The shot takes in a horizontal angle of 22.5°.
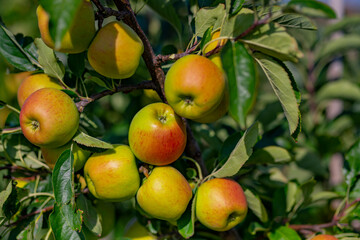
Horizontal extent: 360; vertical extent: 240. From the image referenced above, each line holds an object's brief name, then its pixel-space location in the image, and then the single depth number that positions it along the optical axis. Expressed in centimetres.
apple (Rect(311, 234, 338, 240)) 119
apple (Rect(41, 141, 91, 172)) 117
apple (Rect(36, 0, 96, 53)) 109
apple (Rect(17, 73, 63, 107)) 120
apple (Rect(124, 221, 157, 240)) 128
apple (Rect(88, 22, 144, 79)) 111
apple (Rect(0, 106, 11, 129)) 141
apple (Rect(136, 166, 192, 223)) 114
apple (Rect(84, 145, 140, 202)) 115
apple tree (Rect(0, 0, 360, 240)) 108
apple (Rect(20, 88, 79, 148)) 111
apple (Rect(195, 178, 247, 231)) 115
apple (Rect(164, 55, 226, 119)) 108
